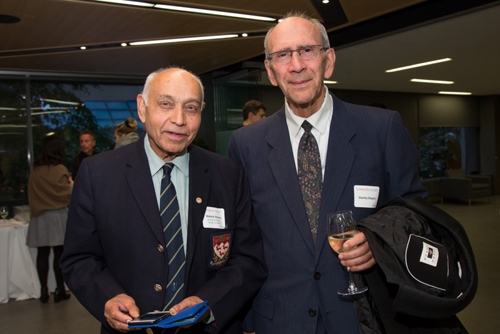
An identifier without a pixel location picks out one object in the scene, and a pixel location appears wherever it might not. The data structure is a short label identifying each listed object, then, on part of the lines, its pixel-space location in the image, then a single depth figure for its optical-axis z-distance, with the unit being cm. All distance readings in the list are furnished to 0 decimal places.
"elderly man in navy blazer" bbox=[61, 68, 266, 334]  163
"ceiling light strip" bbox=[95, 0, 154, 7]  445
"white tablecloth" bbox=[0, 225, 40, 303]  593
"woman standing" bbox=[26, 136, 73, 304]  580
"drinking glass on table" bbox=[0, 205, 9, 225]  618
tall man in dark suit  169
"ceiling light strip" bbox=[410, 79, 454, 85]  1175
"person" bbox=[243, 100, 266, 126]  523
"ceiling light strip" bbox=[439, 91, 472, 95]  1543
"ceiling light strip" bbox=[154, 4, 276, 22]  476
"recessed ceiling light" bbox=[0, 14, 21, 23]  491
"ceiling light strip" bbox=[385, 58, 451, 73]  856
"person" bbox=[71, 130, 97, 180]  648
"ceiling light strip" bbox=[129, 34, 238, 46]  626
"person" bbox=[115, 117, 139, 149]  486
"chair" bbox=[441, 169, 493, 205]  1385
